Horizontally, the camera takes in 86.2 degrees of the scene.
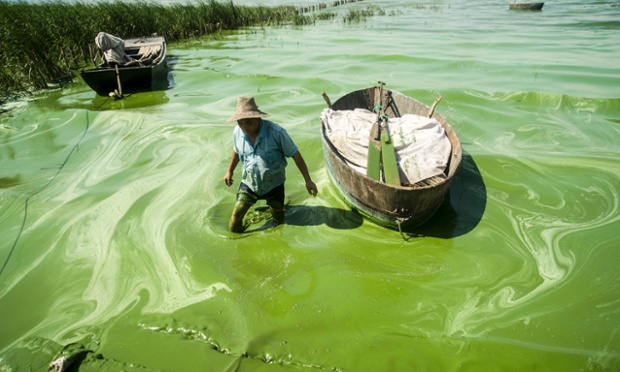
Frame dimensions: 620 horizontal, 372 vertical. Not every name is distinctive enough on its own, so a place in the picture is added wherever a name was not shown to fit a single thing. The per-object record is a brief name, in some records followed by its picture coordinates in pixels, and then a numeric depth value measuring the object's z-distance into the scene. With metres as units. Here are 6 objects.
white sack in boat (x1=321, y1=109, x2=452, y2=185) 3.76
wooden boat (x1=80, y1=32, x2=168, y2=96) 8.12
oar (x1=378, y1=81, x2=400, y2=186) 3.58
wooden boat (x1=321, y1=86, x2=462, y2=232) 3.21
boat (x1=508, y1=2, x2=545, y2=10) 18.53
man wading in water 2.96
